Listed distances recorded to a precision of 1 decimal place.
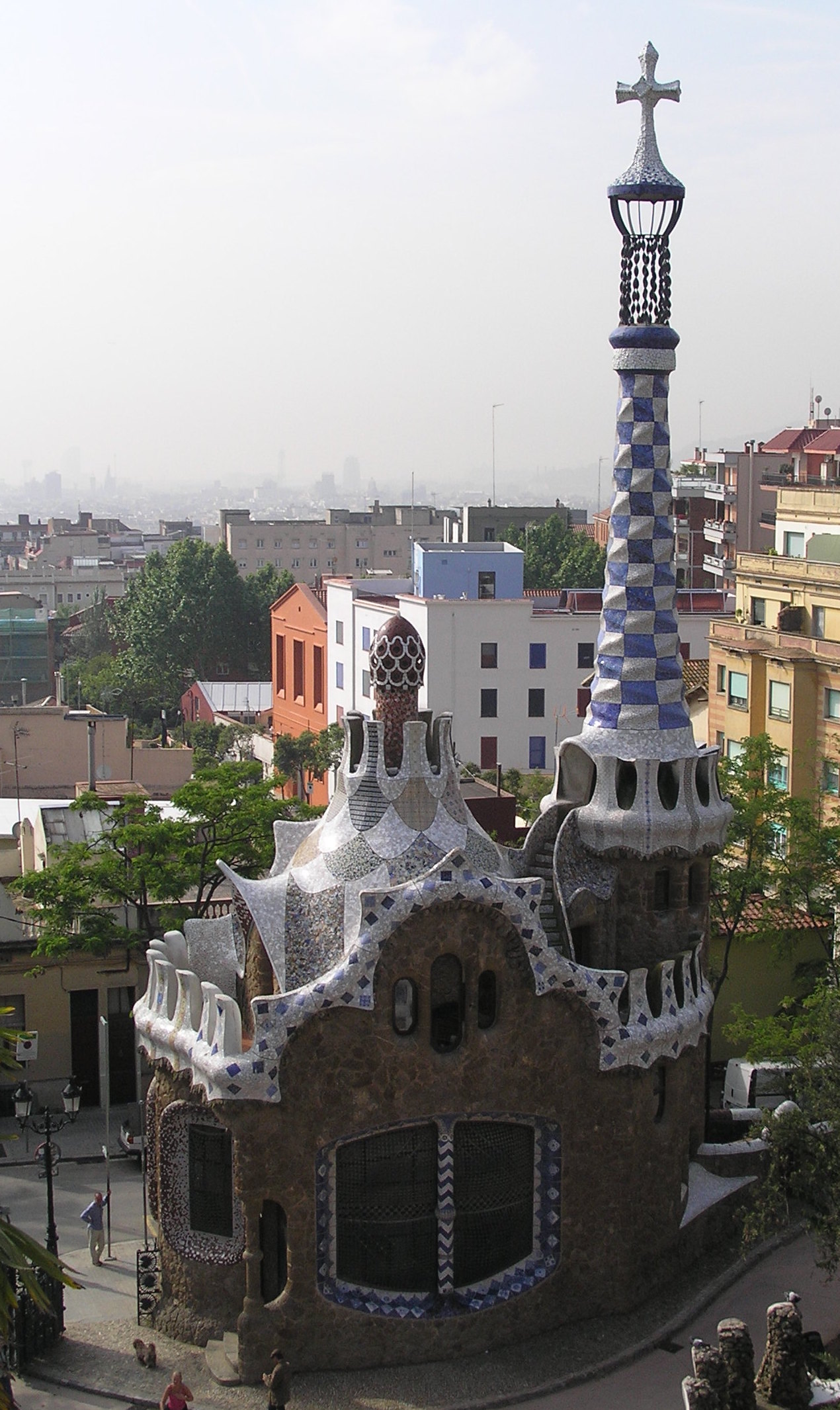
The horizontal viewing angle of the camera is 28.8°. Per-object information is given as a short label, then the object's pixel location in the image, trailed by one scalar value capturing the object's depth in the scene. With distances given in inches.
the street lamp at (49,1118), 861.2
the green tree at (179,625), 3777.1
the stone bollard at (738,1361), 743.1
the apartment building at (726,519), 3420.3
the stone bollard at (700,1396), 733.9
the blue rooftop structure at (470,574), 2491.4
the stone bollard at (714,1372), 736.3
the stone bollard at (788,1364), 767.7
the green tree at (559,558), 3917.3
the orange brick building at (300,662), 2731.3
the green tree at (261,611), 3969.0
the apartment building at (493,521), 4955.7
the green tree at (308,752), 2447.1
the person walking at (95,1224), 917.8
